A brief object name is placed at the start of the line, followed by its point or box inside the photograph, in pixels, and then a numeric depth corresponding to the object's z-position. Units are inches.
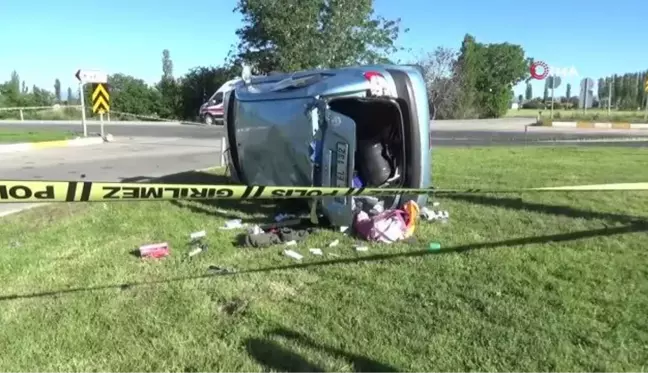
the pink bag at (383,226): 217.3
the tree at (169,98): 1643.7
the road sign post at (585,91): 1310.3
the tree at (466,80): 1809.8
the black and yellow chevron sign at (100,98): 770.8
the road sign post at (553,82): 1277.1
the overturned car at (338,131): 226.8
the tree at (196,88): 1583.4
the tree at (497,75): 2014.0
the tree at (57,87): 2527.1
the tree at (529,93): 3762.6
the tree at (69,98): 2087.8
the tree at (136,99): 1672.0
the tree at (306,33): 1265.6
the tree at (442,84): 1752.0
